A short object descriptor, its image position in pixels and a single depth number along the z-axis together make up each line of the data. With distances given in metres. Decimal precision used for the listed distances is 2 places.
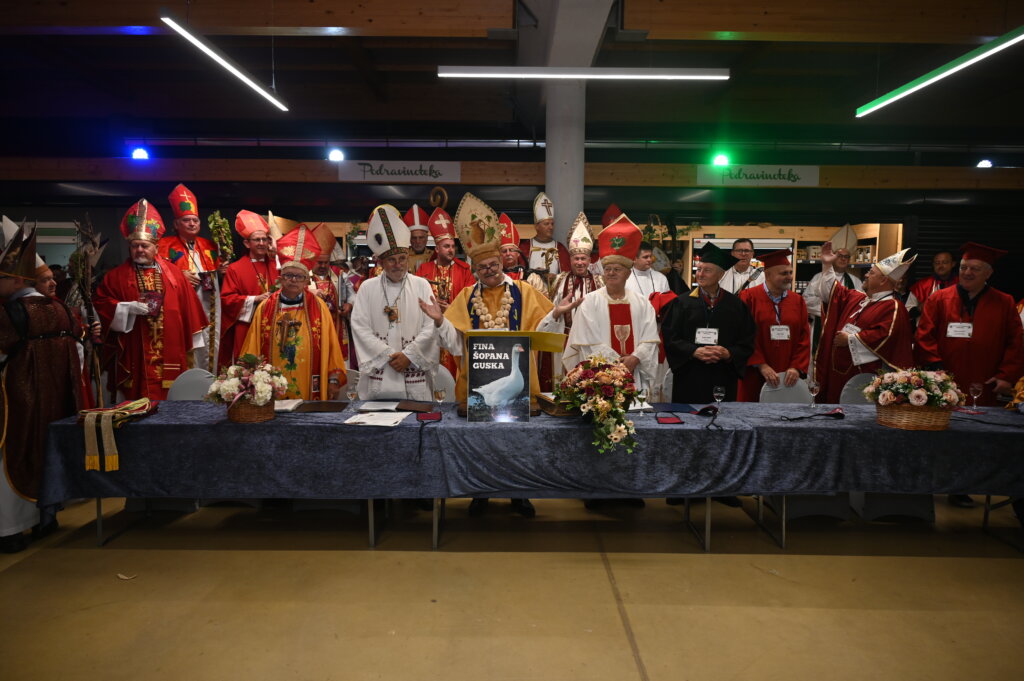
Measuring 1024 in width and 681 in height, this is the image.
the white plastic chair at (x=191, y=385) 3.86
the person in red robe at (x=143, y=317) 4.70
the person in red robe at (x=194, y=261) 5.58
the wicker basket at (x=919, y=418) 3.01
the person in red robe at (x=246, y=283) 5.14
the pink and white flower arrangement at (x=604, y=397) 2.90
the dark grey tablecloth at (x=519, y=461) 3.03
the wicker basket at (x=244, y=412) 3.07
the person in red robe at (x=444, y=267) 6.11
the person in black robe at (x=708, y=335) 4.09
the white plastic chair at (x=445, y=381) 4.07
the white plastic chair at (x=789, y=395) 3.96
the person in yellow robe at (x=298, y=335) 4.06
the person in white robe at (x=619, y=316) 3.87
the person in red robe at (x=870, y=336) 4.52
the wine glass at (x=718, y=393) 3.29
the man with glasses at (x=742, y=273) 6.30
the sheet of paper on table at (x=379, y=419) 3.05
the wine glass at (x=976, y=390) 3.39
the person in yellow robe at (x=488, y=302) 3.81
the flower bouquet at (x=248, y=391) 3.04
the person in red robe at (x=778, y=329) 4.48
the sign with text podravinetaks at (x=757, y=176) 9.44
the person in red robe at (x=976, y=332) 4.36
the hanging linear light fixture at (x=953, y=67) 4.55
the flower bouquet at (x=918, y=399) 2.96
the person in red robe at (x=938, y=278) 6.76
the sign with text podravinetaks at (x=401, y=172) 9.41
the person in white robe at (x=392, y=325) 3.89
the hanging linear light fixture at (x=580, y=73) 4.96
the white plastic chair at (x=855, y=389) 3.92
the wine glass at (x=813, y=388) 3.41
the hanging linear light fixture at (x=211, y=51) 4.50
